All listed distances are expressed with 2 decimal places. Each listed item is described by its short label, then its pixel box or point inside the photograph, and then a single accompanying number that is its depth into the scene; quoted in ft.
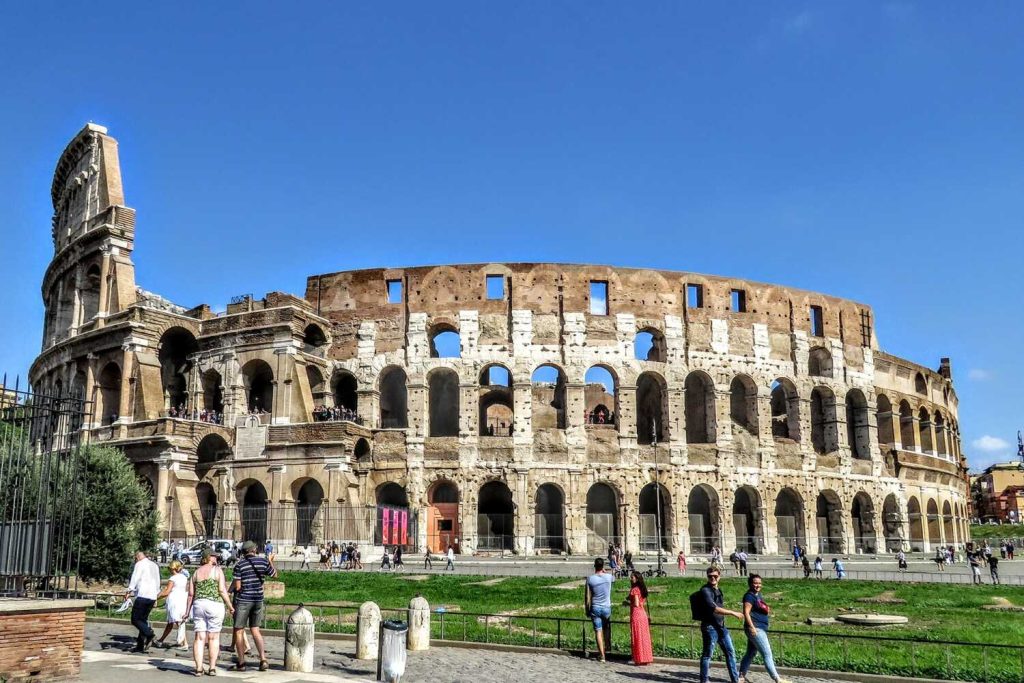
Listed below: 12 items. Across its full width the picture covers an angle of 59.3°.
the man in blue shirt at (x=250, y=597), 35.83
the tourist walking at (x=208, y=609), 34.50
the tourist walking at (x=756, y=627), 34.01
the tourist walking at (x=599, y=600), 40.50
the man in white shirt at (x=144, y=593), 40.24
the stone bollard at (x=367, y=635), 40.29
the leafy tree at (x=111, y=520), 70.79
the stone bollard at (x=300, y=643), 36.22
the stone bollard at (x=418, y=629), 43.19
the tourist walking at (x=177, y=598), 40.29
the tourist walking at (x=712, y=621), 34.86
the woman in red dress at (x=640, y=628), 39.34
